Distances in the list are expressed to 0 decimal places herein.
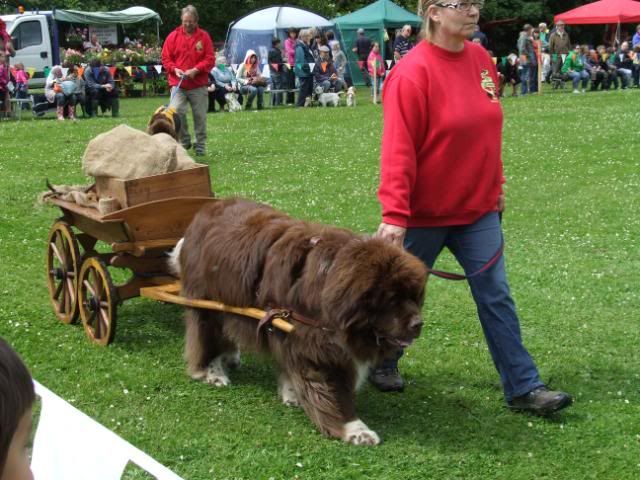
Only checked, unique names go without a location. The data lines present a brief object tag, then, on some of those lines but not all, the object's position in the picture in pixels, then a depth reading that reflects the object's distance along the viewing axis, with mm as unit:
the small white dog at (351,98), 24812
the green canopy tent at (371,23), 32469
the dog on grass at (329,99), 25078
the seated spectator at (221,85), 23797
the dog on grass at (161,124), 7230
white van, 29094
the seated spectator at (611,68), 28750
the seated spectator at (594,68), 28719
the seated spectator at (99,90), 21844
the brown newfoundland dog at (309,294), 4246
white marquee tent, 31375
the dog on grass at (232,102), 23859
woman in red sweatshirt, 4562
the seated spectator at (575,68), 28469
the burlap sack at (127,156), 6199
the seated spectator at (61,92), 20648
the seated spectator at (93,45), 32250
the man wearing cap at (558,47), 29891
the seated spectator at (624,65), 28747
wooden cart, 5871
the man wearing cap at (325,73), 25531
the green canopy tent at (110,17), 34759
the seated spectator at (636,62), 28627
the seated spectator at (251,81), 25000
